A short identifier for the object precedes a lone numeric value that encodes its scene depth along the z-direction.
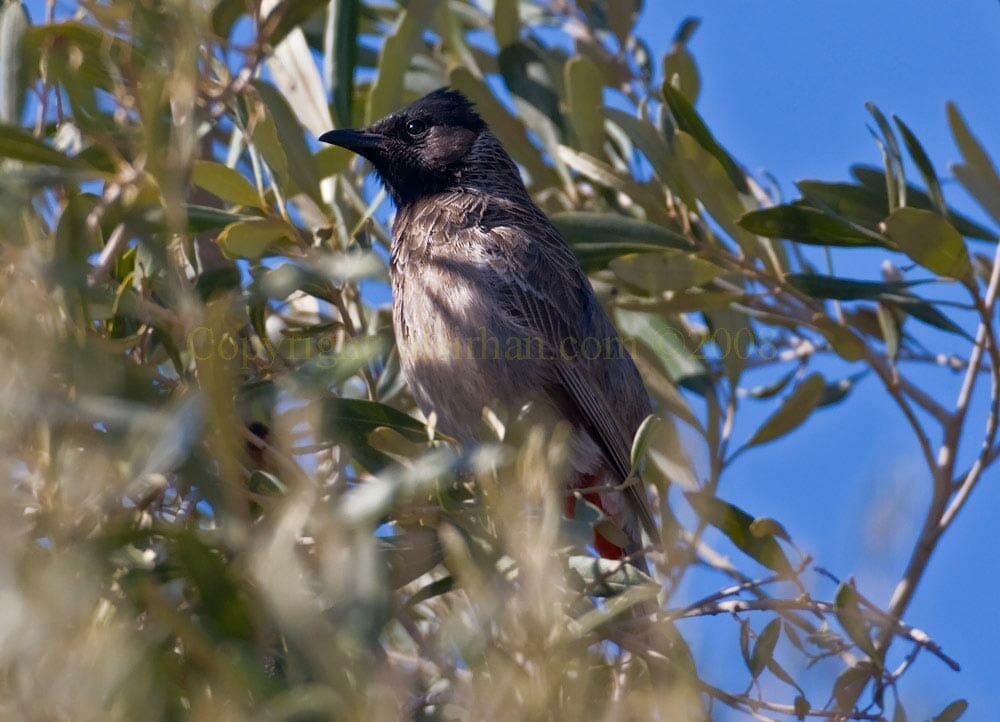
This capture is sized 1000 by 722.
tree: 2.62
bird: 7.22
